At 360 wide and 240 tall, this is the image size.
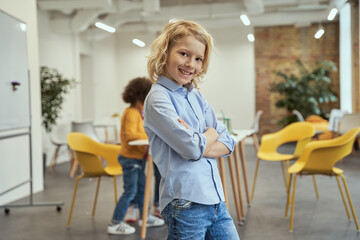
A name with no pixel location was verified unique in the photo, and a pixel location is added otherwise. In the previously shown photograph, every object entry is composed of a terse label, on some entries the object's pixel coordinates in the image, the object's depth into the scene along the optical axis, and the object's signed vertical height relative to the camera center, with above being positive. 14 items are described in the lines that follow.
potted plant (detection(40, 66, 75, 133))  6.76 +0.21
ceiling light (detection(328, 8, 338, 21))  7.51 +1.67
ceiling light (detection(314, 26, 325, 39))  7.98 +1.40
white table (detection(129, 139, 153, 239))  3.16 -0.62
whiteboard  4.14 +0.35
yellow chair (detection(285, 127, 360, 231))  3.42 -0.45
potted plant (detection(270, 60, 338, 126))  10.01 +0.29
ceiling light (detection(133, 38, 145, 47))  11.25 +1.75
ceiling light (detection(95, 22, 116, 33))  6.73 +1.31
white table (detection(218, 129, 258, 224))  3.26 -0.56
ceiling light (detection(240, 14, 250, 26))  7.11 +1.50
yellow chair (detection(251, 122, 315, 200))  4.43 -0.40
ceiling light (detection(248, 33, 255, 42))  10.77 +1.74
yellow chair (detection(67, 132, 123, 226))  3.62 -0.43
